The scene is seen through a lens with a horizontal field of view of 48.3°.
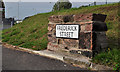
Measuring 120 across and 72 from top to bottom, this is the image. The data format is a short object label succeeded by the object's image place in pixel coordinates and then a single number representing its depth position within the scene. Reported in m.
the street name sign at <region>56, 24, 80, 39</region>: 5.40
